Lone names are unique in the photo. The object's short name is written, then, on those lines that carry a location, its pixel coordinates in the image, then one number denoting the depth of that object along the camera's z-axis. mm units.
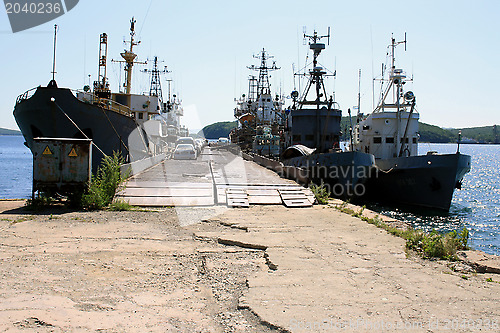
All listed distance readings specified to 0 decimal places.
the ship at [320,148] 19625
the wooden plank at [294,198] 12609
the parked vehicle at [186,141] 43500
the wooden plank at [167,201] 11898
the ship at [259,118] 40094
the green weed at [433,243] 7098
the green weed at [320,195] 13320
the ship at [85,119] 19094
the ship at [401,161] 19969
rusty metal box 10891
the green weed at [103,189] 10866
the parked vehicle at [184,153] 35625
